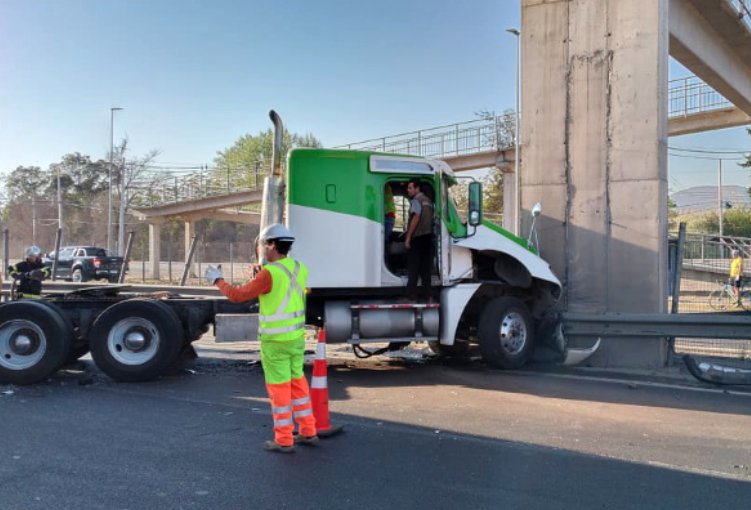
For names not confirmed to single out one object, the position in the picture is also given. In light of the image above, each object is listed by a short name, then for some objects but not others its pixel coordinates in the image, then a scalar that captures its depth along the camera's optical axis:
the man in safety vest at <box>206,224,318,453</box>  5.06
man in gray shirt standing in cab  8.35
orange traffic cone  5.59
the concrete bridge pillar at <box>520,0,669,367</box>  9.37
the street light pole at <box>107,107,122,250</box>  42.50
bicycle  19.02
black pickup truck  28.02
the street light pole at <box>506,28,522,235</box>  26.39
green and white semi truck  8.14
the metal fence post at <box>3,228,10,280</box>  17.88
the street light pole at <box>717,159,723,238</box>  49.84
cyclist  18.98
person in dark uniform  9.12
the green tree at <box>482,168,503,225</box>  40.16
